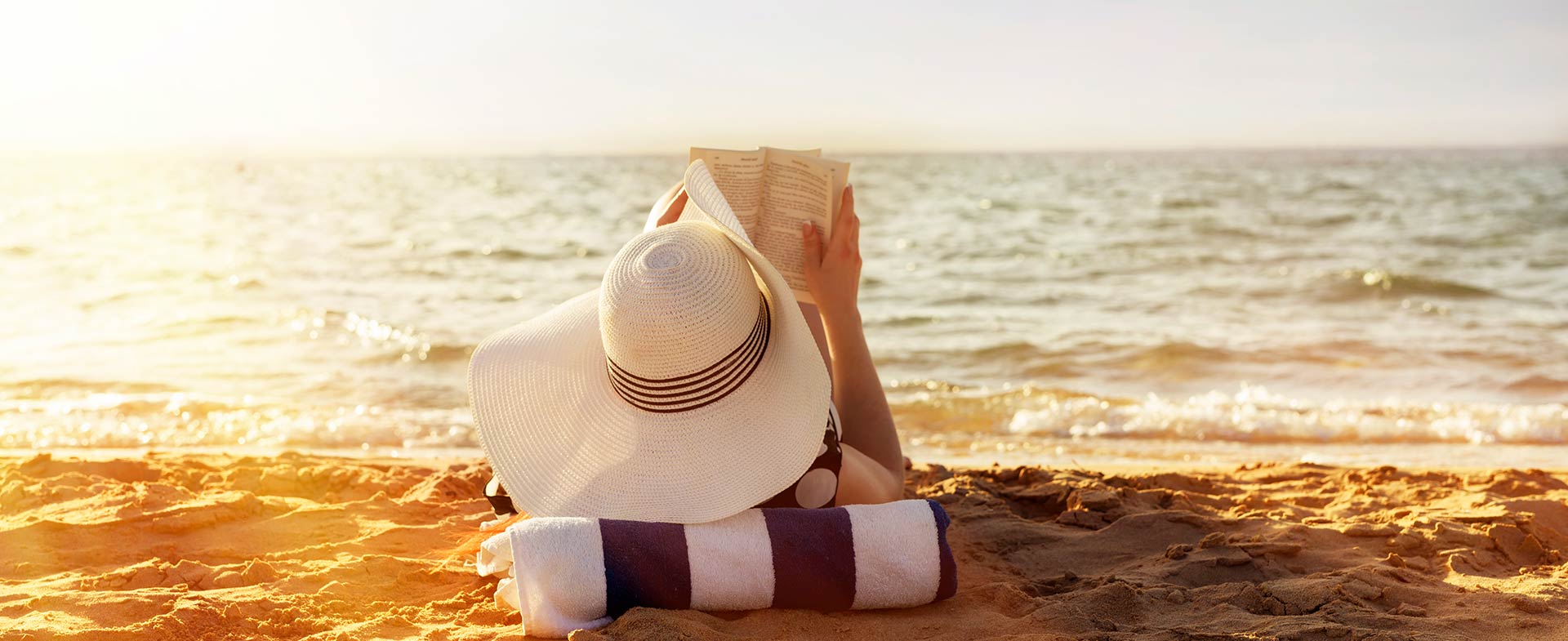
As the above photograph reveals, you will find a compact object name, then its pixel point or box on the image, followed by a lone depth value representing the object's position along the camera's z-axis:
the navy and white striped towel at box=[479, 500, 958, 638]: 2.27
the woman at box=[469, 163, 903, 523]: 2.21
